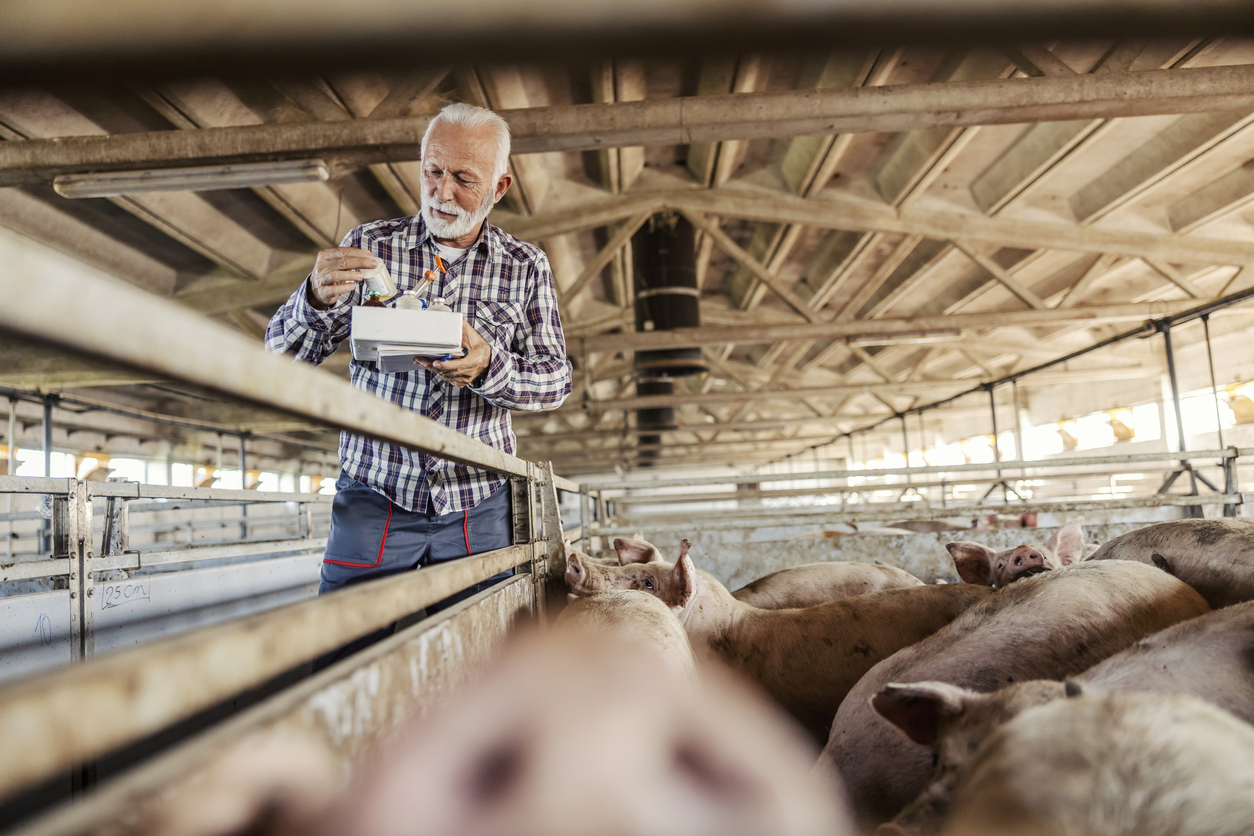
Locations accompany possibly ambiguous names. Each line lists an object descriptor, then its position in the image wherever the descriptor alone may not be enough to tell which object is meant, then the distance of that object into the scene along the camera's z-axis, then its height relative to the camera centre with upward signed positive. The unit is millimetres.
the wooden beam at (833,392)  11244 +1142
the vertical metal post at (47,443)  7992 +801
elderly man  1694 +352
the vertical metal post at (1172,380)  6918 +612
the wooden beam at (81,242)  5770 +2299
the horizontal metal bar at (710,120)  3867 +1962
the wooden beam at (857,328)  7449 +1425
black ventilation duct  7418 +2039
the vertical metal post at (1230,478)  5793 -333
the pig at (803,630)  2492 -629
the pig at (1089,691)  1030 -411
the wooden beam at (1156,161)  5410 +2331
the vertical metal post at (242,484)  8869 +177
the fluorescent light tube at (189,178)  4070 +1825
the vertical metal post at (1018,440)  12272 +167
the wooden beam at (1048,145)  4168 +2446
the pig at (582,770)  863 -389
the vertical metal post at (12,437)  7958 +831
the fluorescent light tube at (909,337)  8109 +1374
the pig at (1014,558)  2781 -464
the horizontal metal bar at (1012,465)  5695 -120
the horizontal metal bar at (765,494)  6762 -308
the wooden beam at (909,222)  6879 +2253
